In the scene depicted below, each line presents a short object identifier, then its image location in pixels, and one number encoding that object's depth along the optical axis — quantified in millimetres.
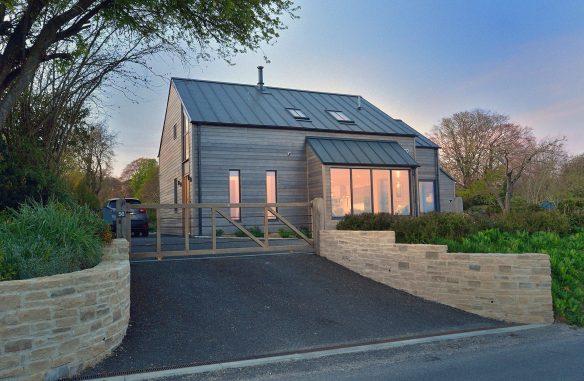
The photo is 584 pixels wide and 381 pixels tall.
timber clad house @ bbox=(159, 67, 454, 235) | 17531
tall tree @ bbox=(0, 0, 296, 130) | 8891
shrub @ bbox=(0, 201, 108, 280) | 5359
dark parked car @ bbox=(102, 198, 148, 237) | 16766
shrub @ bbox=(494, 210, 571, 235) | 11000
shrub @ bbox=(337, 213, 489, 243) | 10008
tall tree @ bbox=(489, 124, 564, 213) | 26616
